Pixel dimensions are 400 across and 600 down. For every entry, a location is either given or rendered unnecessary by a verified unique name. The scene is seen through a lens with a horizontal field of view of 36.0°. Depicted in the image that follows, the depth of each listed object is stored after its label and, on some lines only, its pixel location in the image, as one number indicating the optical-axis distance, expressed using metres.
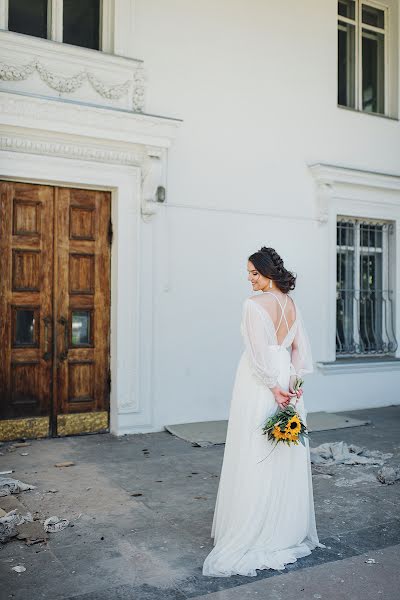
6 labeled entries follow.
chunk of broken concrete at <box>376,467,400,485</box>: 5.28
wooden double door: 6.46
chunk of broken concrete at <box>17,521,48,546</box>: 3.84
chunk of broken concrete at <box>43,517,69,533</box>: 4.05
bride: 3.54
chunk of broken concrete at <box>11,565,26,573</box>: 3.43
